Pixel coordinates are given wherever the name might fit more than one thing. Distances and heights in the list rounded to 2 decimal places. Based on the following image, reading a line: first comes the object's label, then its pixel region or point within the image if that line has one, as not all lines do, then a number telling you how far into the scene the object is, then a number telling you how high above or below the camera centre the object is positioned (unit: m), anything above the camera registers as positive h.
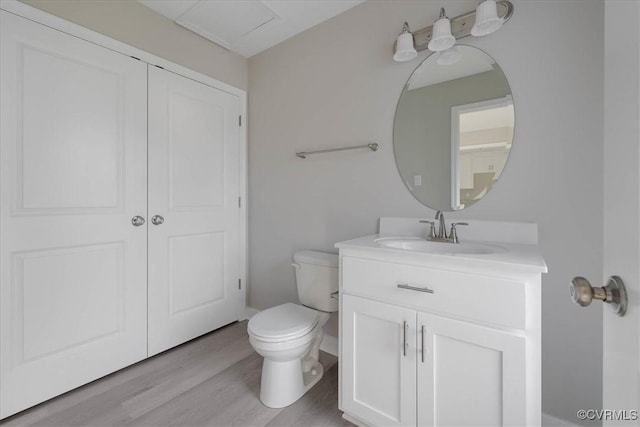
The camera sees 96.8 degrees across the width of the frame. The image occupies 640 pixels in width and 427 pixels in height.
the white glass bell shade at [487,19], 1.25 +0.86
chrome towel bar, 1.72 +0.41
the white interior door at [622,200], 0.42 +0.02
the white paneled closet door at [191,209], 1.91 +0.02
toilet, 1.40 -0.61
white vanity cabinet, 0.91 -0.48
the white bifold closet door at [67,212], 1.38 -0.01
